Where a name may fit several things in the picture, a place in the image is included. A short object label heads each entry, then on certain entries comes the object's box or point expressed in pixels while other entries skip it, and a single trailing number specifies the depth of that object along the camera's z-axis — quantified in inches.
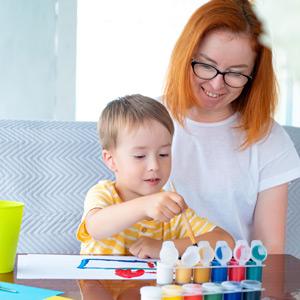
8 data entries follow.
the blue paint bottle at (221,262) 46.1
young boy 56.6
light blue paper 46.1
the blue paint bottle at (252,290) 45.1
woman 63.6
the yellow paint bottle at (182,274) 45.8
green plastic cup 50.4
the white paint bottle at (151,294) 43.2
